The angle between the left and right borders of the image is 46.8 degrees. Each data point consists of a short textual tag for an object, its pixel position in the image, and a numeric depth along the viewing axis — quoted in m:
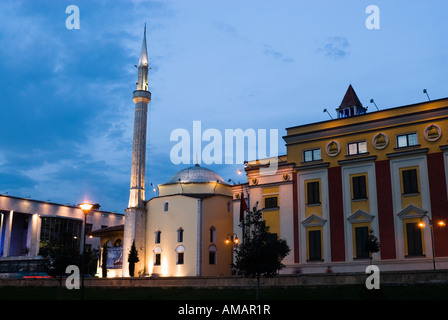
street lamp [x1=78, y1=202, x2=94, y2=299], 27.11
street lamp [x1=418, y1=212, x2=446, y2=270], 35.78
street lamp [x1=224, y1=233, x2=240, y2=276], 53.85
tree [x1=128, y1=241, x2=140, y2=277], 54.68
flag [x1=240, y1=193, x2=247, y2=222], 45.89
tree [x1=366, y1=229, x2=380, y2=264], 36.72
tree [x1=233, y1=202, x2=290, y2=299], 29.06
